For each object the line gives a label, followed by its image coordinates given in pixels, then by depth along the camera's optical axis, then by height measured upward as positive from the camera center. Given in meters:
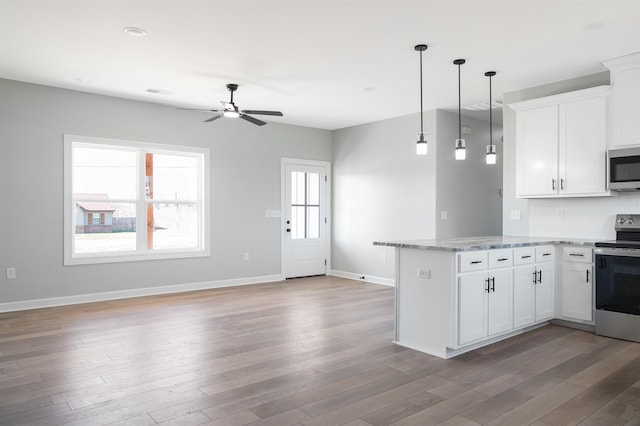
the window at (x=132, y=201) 5.64 +0.19
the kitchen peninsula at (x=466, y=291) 3.42 -0.65
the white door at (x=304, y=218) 7.55 -0.06
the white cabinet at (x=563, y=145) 4.36 +0.74
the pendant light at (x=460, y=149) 4.07 +0.61
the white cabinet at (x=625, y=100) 4.09 +1.09
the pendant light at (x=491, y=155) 4.25 +0.59
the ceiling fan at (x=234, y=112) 4.96 +1.18
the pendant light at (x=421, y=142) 4.01 +0.67
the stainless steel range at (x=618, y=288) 3.87 -0.67
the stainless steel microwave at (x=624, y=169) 4.07 +0.44
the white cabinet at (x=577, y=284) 4.26 -0.69
